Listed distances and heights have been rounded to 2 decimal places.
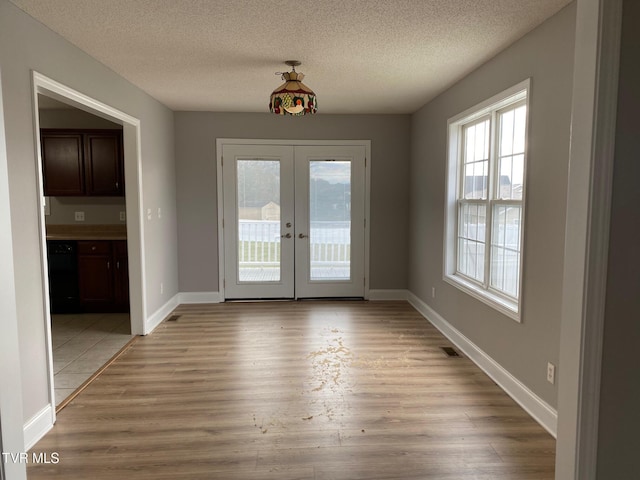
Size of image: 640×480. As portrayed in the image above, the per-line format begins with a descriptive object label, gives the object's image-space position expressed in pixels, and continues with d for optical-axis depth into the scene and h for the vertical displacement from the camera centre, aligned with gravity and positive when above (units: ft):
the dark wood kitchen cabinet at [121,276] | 15.56 -2.71
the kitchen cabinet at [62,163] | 15.56 +1.58
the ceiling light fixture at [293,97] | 10.79 +2.83
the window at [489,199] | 9.77 +0.15
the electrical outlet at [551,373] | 8.07 -3.31
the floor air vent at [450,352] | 12.10 -4.38
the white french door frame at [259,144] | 17.79 +1.33
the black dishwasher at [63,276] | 15.46 -2.71
